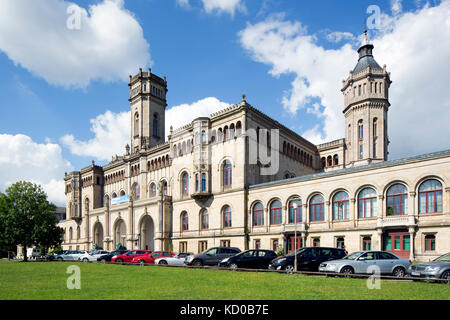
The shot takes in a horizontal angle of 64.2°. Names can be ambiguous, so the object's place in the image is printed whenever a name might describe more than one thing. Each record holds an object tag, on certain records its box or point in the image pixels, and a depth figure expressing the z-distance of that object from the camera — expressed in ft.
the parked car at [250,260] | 75.31
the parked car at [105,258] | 119.96
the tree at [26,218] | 145.59
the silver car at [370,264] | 59.82
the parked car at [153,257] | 101.76
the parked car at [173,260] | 95.40
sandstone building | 95.50
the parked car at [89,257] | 126.14
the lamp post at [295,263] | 66.59
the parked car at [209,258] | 84.58
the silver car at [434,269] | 52.19
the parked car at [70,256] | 133.43
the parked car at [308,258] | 68.33
